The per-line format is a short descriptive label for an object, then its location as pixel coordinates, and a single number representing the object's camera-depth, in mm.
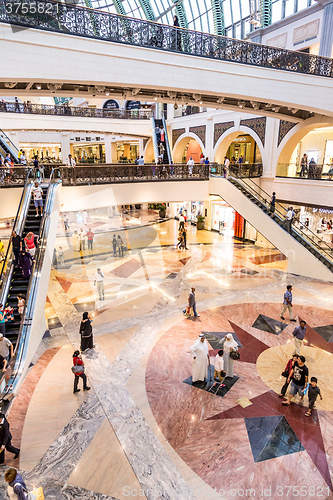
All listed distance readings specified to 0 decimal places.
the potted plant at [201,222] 21938
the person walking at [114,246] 15844
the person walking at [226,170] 15094
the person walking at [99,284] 10695
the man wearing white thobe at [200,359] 6371
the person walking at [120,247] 15931
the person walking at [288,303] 8702
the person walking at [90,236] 16491
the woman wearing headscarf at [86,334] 7426
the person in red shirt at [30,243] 8125
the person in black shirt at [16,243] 7840
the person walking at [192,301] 8992
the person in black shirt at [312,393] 5360
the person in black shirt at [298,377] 5621
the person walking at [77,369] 6113
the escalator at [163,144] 22184
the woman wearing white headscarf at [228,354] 6435
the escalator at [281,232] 12250
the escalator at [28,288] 5832
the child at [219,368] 6289
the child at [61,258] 14525
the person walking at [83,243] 17069
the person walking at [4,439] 4547
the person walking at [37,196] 9711
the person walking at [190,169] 15175
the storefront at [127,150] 36266
